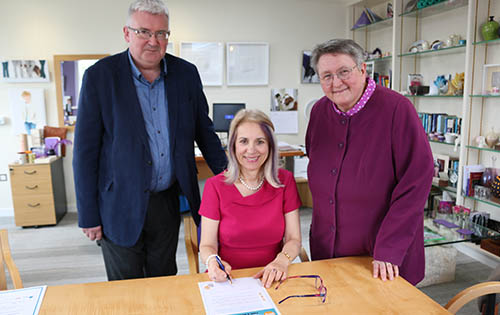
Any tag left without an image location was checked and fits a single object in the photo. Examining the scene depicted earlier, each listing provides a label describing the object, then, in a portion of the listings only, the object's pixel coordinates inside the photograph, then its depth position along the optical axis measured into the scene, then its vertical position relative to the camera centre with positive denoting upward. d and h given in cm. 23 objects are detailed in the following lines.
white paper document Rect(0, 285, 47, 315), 122 -61
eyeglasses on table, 130 -62
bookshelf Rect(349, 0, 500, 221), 331 +49
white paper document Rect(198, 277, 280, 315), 121 -62
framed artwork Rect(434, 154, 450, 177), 383 -52
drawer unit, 427 -88
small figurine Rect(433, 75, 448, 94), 377 +26
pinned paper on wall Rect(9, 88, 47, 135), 467 +7
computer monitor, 468 +1
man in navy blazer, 170 -14
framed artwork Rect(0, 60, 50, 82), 460 +51
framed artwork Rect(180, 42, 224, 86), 485 +68
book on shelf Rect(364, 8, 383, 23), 472 +115
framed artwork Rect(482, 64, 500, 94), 324 +27
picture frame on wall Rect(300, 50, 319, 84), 516 +52
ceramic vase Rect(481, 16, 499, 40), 315 +65
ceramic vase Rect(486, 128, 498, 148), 323 -24
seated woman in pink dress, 165 -39
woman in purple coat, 142 -22
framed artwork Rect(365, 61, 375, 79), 482 +54
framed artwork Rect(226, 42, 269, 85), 496 +62
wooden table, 123 -61
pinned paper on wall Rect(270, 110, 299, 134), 519 -13
